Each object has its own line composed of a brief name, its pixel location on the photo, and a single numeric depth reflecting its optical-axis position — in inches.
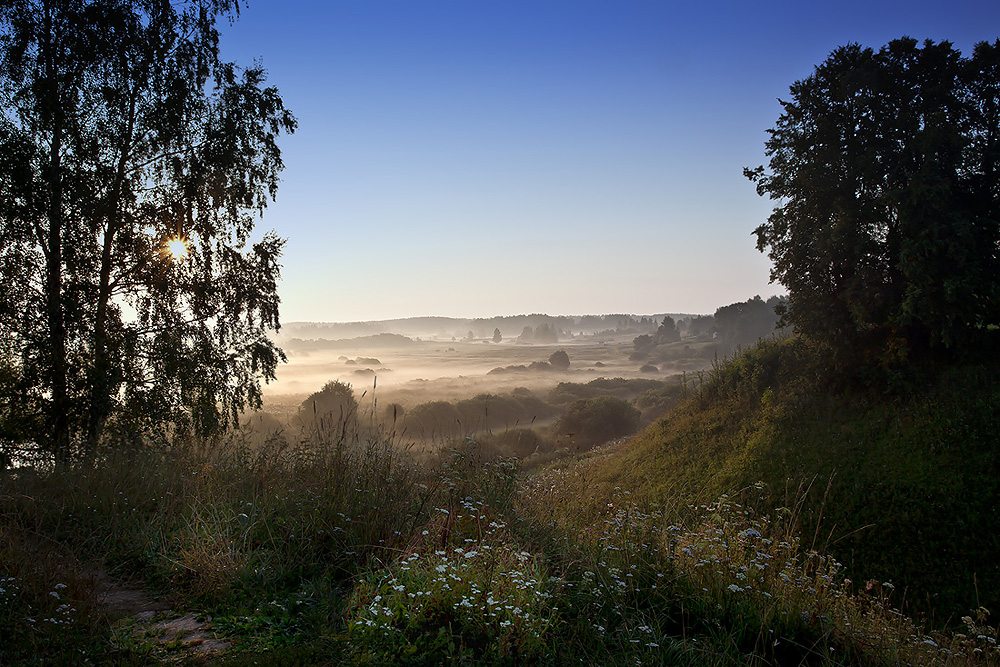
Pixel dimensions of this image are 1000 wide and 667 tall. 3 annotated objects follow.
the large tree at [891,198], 787.4
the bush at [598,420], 1820.9
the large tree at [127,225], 511.2
